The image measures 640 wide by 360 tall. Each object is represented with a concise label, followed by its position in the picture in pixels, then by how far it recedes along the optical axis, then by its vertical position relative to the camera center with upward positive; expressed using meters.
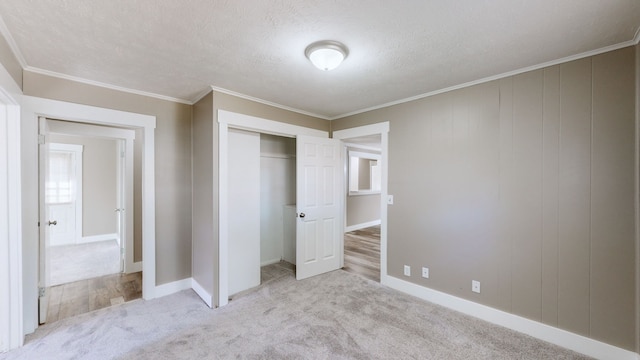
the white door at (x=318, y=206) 3.57 -0.39
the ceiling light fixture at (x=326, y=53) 1.87 +0.94
